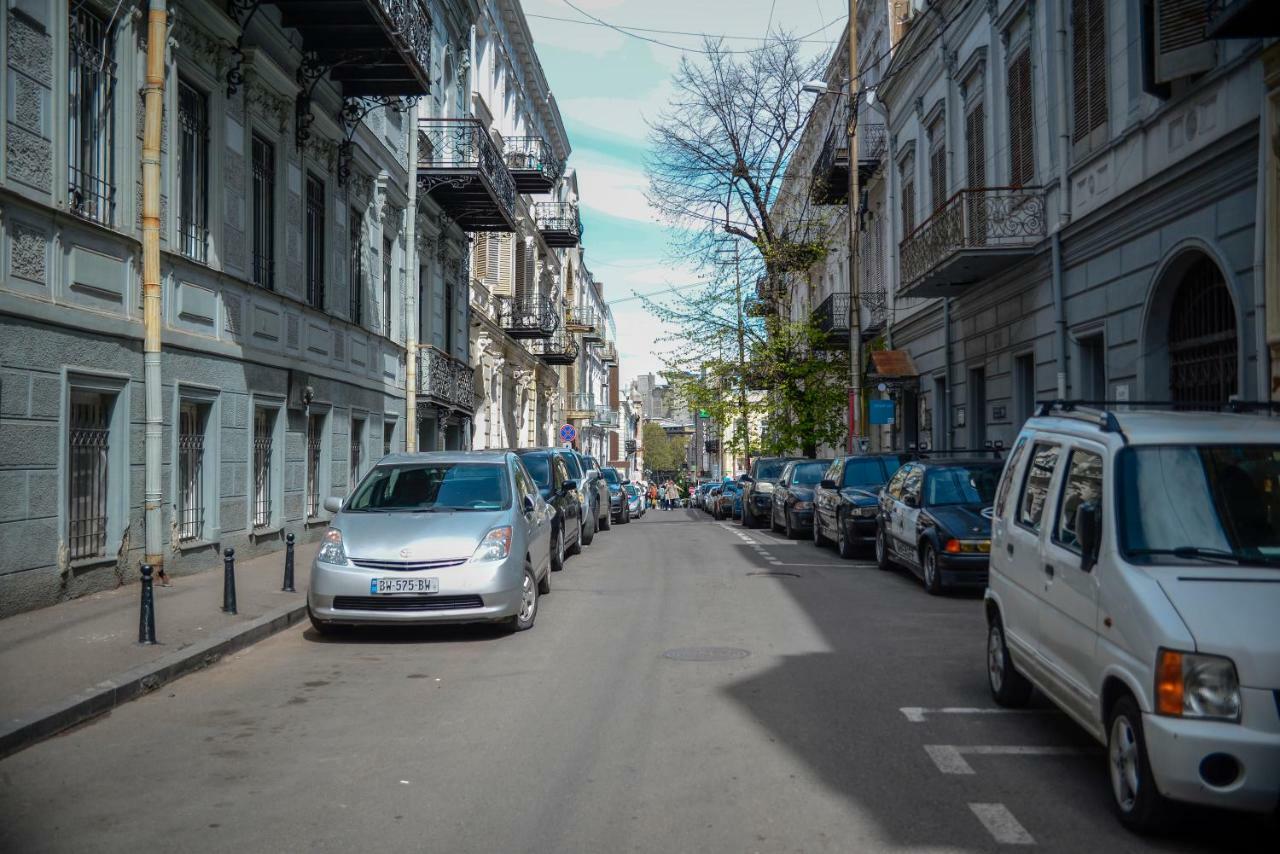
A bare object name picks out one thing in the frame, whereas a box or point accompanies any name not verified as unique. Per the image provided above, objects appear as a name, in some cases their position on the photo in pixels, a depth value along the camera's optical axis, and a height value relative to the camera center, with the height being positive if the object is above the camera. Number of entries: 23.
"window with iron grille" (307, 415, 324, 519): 19.31 -0.09
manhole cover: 9.15 -1.65
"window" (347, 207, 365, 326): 21.41 +3.45
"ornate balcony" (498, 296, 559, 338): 38.00 +4.54
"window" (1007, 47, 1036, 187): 19.98 +5.82
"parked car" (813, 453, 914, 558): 17.64 -0.81
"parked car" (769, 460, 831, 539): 22.92 -0.93
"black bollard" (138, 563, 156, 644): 8.90 -1.30
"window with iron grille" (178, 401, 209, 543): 14.16 -0.19
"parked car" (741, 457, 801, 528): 27.91 -0.96
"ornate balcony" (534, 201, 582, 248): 43.78 +8.92
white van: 4.41 -0.66
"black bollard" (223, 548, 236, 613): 10.62 -1.23
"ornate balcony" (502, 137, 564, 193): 32.16 +8.08
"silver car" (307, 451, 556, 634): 9.64 -0.93
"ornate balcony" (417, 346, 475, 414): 25.36 +1.73
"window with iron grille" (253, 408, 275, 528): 16.75 -0.16
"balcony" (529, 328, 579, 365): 45.03 +4.17
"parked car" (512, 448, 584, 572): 15.90 -0.65
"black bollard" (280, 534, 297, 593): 12.16 -1.18
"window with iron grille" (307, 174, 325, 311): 19.20 +3.62
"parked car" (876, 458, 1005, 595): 12.84 -0.86
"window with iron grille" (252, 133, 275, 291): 16.78 +3.61
